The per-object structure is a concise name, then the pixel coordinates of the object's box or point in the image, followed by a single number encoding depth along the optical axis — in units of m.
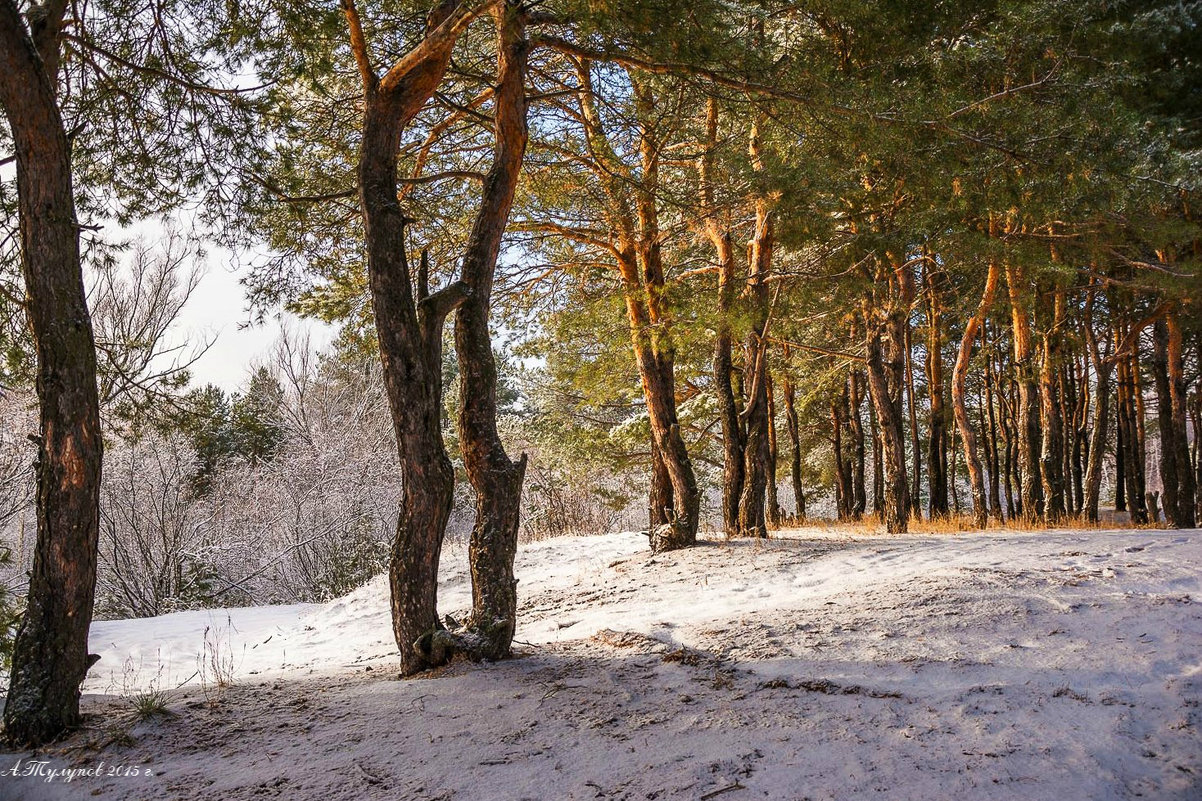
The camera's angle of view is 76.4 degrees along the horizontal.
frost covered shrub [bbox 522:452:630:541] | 18.25
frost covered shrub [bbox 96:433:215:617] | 14.04
